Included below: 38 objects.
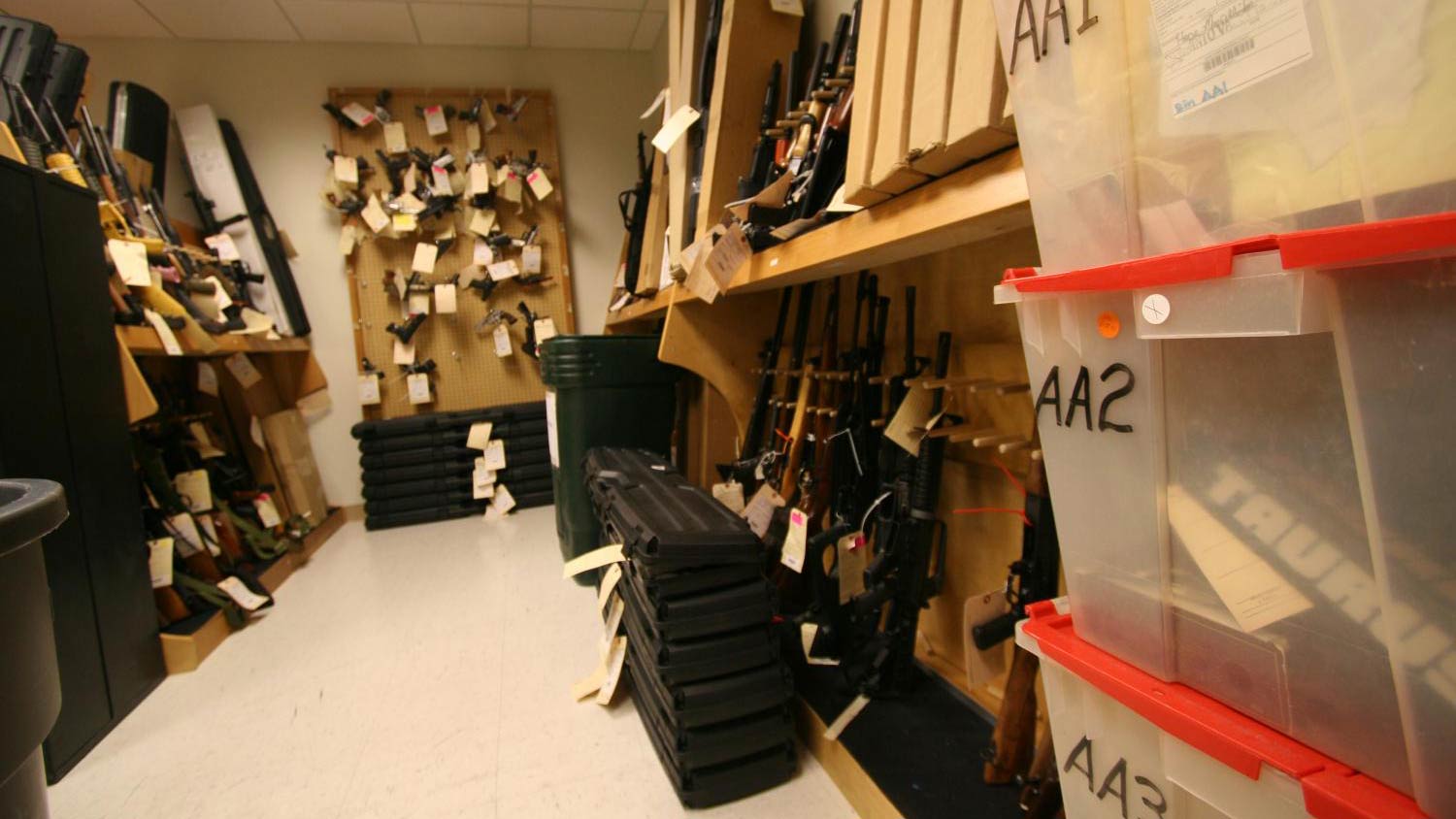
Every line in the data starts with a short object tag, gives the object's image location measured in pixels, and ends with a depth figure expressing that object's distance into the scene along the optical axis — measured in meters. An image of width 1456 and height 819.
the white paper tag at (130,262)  1.84
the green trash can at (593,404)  2.08
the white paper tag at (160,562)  1.77
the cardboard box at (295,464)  2.98
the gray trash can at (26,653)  0.51
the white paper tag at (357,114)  3.23
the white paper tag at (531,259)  3.44
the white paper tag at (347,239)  3.26
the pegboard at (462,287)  3.33
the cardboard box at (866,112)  0.78
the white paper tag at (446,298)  3.31
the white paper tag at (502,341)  3.46
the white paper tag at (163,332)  1.85
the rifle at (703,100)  1.66
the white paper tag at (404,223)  3.22
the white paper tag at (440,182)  3.28
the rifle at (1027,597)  0.85
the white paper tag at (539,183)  3.38
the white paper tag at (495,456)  3.25
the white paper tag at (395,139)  3.28
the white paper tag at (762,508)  1.44
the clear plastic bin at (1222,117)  0.30
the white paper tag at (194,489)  2.12
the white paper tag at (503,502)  3.23
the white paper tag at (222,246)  2.96
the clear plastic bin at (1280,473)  0.31
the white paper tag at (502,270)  3.37
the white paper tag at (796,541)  1.25
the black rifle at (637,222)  2.62
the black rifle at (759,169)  1.36
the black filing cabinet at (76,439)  1.28
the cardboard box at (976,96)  0.57
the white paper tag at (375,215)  3.26
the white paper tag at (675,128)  1.56
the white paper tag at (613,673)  1.42
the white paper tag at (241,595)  1.97
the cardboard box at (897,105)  0.70
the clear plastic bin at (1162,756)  0.36
